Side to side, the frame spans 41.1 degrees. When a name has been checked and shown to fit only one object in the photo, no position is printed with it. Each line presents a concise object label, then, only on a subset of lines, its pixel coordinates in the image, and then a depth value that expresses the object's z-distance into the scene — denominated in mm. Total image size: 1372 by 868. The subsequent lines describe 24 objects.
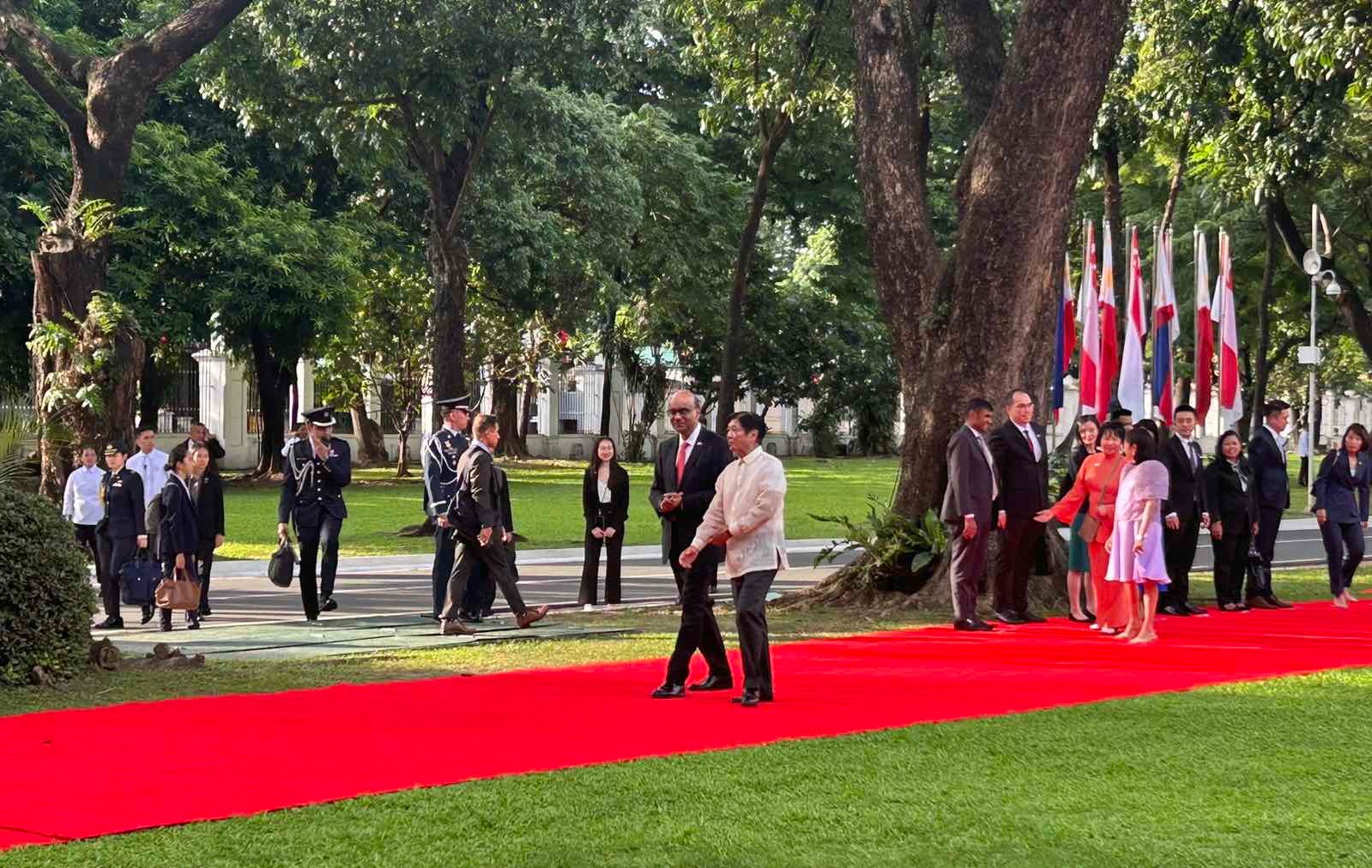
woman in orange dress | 14523
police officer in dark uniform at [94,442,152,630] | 15383
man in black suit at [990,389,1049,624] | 14961
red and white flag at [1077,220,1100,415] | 23609
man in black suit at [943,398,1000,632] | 14461
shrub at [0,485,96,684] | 10586
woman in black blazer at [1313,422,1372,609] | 16797
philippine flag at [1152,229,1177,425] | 24234
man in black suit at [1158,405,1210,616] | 15859
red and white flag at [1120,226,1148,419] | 23438
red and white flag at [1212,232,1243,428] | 24203
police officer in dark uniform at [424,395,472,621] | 15203
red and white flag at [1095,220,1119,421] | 24359
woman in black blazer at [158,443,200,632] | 15004
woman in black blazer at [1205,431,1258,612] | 16359
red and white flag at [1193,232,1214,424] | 25469
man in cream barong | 10047
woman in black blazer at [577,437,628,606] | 16719
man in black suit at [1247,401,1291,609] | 16859
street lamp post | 33500
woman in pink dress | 13672
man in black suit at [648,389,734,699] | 10398
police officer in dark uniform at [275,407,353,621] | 15500
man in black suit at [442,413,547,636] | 13883
